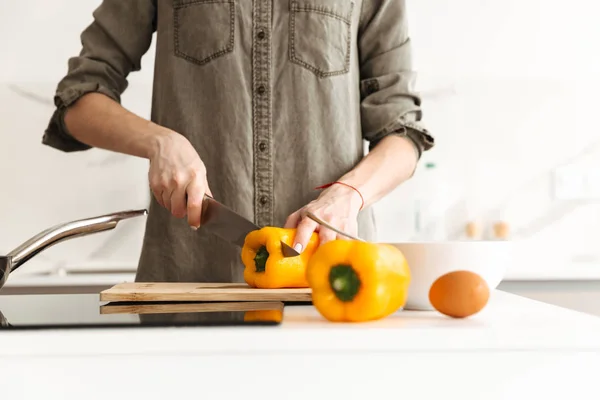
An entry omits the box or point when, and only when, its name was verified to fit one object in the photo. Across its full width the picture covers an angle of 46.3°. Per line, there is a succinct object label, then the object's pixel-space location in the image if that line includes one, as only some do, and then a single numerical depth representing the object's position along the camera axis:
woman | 1.29
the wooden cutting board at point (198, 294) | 0.79
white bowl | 0.72
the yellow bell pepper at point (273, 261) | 0.91
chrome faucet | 0.81
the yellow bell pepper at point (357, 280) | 0.65
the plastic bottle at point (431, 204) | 2.65
